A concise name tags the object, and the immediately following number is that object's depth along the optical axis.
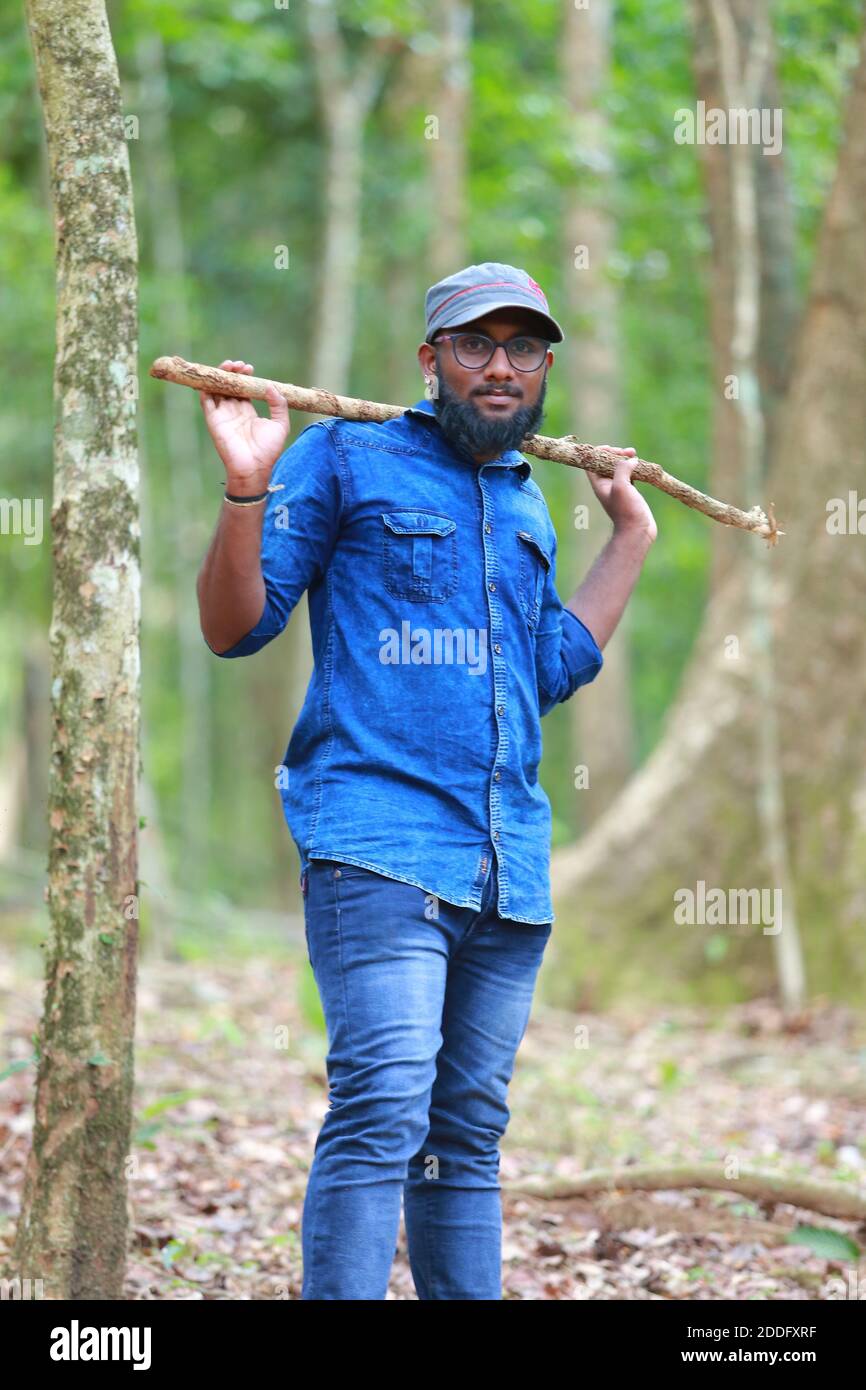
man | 3.11
